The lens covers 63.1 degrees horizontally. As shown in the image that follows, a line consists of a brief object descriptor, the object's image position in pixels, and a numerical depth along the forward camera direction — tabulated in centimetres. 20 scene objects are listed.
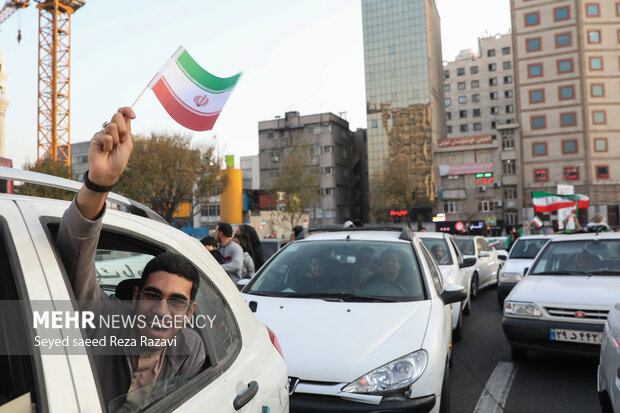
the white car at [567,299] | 518
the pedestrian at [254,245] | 846
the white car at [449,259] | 859
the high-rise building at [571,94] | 5709
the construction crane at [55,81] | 5778
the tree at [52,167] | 3234
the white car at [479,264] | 1214
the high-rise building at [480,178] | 6544
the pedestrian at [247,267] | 734
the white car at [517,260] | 1007
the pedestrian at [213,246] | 709
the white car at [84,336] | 113
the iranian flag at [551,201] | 2091
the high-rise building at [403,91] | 7206
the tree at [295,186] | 4703
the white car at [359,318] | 318
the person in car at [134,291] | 139
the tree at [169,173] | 3247
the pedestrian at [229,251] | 685
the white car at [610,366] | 294
